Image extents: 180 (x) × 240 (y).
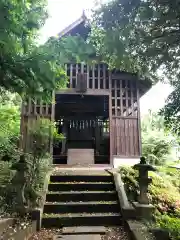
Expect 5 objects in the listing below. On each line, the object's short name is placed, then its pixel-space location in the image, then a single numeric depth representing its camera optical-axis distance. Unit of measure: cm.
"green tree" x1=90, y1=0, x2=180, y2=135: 247
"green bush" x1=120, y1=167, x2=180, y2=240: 436
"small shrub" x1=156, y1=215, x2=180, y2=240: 262
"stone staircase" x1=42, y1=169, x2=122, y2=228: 381
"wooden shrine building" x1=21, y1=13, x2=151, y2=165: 721
